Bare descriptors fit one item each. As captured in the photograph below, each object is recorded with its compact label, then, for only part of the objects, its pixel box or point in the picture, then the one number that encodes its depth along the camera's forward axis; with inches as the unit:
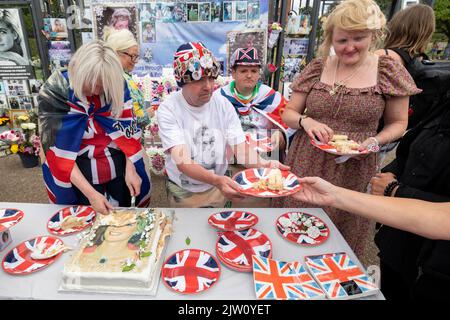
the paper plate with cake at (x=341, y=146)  65.4
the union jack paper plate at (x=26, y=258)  49.4
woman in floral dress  67.2
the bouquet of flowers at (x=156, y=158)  164.9
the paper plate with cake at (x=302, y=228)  58.5
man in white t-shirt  64.0
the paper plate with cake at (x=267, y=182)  56.9
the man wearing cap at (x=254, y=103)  95.3
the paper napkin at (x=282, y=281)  45.4
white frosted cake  45.5
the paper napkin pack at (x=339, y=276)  45.4
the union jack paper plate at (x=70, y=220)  60.0
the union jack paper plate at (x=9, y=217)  53.2
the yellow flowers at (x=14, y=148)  170.9
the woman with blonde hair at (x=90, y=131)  63.2
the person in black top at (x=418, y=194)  46.2
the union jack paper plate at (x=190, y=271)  46.8
